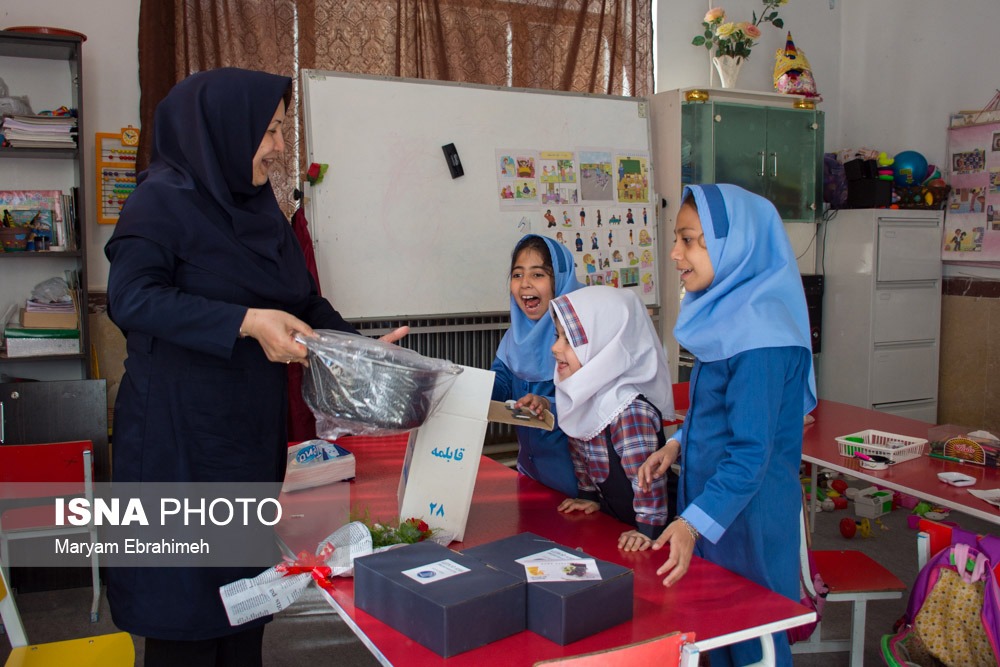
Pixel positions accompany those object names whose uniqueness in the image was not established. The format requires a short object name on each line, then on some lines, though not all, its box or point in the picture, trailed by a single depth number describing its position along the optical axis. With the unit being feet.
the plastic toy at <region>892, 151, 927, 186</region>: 16.76
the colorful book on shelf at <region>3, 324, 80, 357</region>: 11.57
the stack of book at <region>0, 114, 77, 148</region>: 11.43
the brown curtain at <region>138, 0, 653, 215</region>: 12.94
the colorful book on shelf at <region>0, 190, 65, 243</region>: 11.94
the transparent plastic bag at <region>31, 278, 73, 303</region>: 11.93
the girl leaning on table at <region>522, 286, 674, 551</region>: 5.91
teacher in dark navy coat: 4.75
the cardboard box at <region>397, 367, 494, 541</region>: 5.11
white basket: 8.07
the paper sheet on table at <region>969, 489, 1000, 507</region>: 6.77
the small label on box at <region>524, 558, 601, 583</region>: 4.10
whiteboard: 13.07
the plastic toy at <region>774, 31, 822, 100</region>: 16.98
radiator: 13.96
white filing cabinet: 16.43
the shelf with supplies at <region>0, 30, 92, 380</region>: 11.62
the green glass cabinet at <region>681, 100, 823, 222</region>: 15.78
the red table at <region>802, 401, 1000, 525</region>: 6.88
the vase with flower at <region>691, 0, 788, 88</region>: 16.35
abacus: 12.84
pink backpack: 6.48
